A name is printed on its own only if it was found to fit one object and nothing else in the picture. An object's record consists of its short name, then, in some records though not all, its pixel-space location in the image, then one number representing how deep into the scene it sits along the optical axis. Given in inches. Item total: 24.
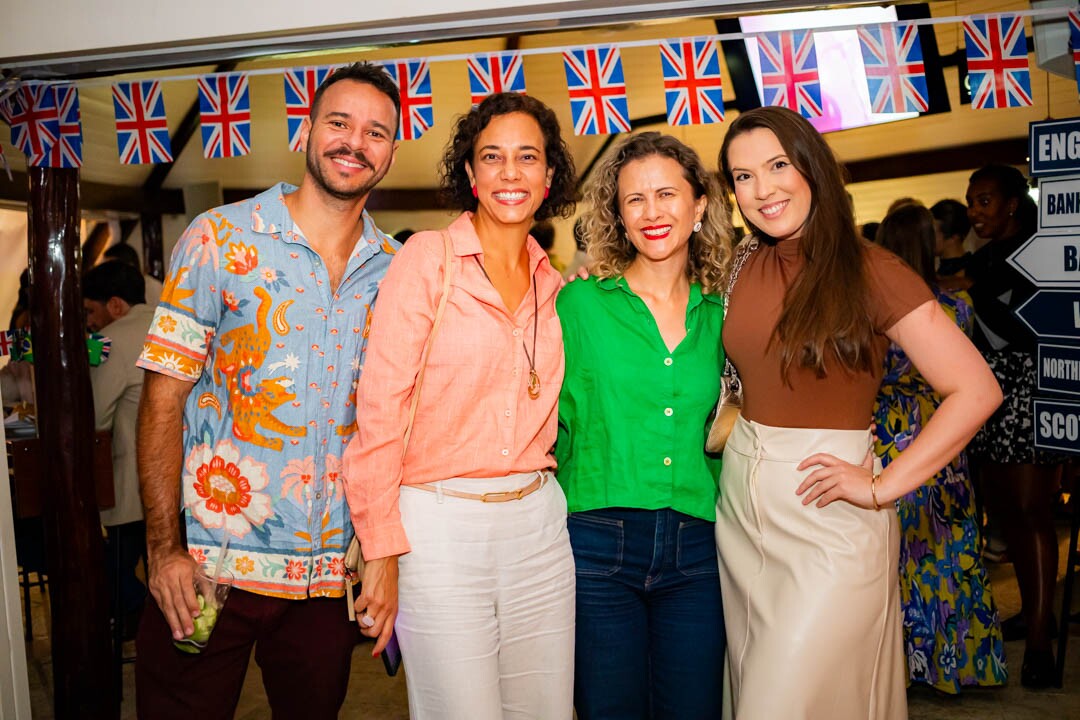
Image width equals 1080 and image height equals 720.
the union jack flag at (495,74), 125.1
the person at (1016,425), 152.9
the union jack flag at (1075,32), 116.5
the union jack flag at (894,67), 122.1
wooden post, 135.8
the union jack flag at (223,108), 131.0
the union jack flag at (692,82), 123.0
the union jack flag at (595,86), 125.9
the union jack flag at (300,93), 128.1
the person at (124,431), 158.9
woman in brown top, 80.3
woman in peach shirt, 78.5
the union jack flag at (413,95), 128.8
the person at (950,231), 184.9
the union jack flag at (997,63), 121.6
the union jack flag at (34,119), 127.6
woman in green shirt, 88.8
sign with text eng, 128.3
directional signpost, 129.1
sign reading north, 131.0
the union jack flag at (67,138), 127.8
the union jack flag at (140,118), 130.9
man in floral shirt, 83.6
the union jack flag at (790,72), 122.5
